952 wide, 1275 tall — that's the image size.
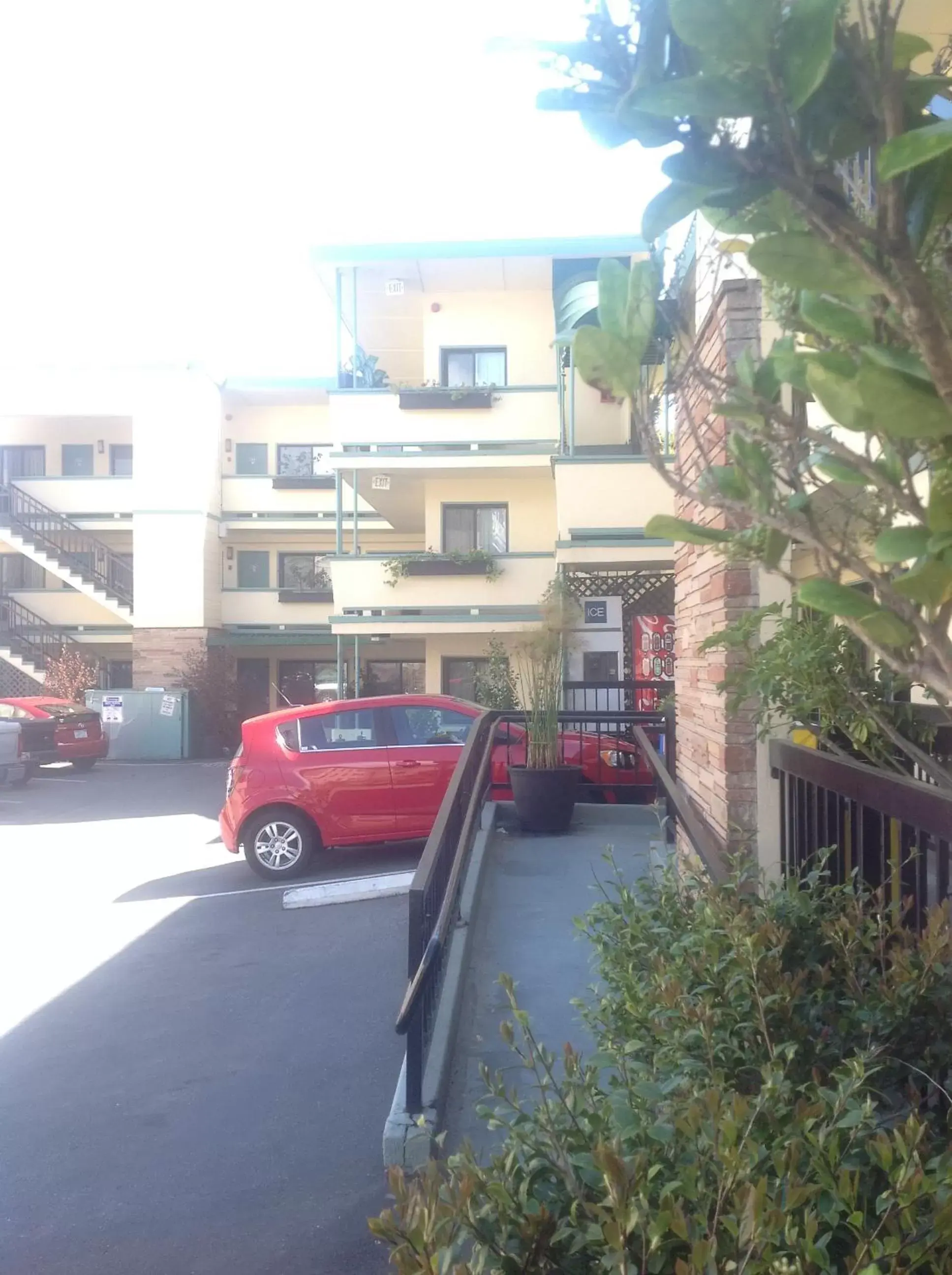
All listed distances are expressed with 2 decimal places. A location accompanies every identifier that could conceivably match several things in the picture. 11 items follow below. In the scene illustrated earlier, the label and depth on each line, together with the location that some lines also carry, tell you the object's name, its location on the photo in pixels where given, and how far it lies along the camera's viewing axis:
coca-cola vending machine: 14.97
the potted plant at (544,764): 8.02
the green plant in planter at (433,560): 18.48
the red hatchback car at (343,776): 10.14
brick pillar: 4.06
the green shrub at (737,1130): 1.38
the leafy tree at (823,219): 0.95
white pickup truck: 18.17
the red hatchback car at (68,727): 20.17
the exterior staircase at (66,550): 25.47
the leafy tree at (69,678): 24.52
